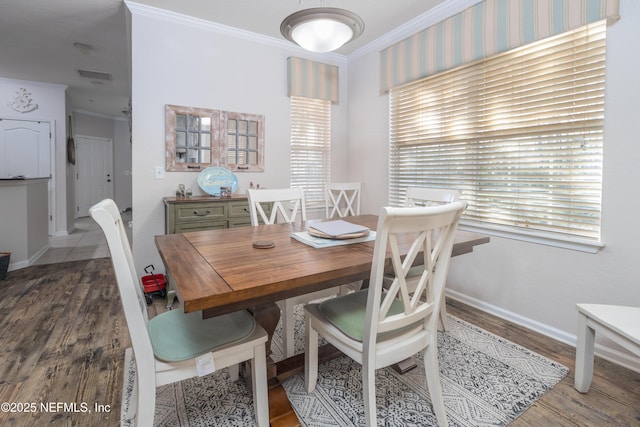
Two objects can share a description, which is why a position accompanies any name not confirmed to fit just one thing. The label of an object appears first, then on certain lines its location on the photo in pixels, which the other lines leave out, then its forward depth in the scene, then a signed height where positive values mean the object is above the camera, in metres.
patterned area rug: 1.47 -0.99
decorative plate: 3.22 +0.16
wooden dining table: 0.99 -0.27
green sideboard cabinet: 2.77 -0.16
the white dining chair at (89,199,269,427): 1.04 -0.55
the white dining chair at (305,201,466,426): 1.07 -0.49
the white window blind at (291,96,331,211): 3.86 +0.61
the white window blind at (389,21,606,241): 2.01 +0.48
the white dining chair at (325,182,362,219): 3.15 +0.04
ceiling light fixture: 1.59 +0.88
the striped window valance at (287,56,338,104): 3.66 +1.37
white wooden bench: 1.39 -0.59
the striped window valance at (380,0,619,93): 2.00 +1.25
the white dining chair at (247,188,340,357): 1.80 -0.14
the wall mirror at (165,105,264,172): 3.12 +0.58
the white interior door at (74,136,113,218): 7.48 +0.57
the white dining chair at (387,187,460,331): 2.00 -0.01
